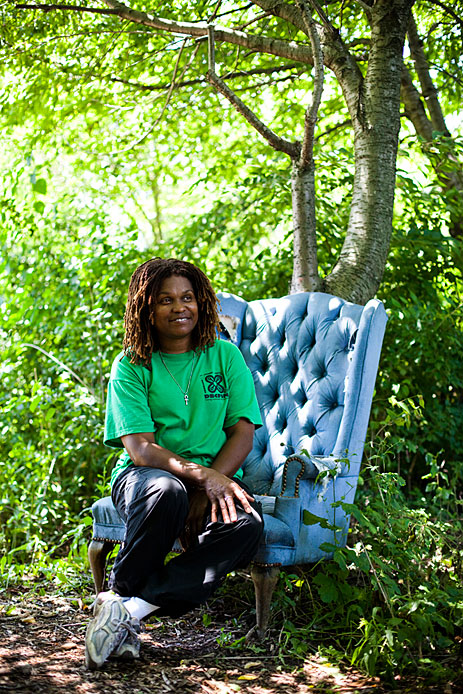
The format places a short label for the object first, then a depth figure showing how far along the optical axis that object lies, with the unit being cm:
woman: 219
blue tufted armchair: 248
